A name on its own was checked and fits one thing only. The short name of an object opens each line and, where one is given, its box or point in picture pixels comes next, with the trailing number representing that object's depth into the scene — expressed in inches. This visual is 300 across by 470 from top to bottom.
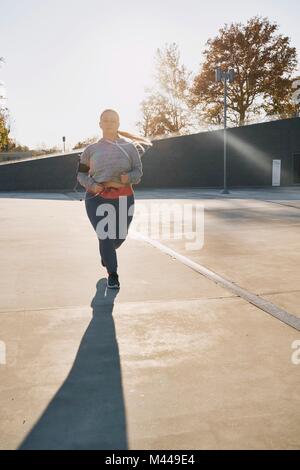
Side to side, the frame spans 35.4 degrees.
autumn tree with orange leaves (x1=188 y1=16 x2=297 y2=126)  1609.3
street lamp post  845.0
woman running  182.5
